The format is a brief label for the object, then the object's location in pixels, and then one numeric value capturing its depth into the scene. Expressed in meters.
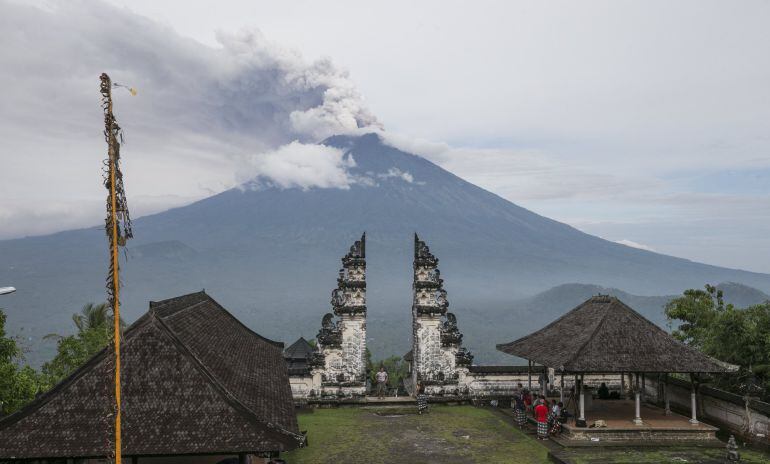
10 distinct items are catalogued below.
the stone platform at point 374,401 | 22.16
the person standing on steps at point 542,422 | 17.69
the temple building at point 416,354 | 22.48
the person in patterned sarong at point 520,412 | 19.11
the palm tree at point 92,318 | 32.03
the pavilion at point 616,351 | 17.19
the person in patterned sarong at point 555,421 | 17.77
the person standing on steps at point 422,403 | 21.34
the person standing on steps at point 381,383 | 23.38
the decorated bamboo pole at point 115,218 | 8.21
